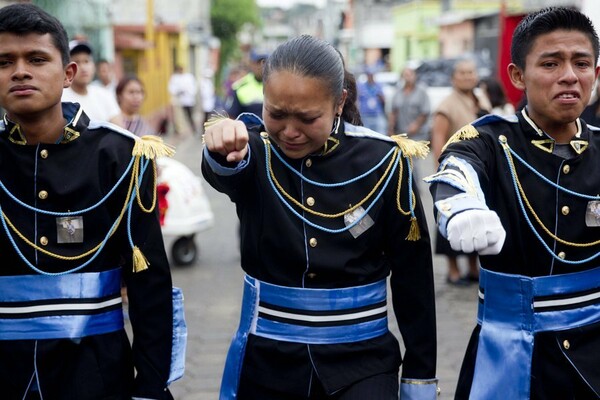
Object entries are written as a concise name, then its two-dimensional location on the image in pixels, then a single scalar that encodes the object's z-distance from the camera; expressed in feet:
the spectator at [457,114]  25.63
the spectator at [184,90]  79.51
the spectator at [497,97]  28.86
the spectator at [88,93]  23.49
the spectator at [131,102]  25.53
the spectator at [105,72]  33.94
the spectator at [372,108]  46.26
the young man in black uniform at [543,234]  9.87
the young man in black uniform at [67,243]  9.60
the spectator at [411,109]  37.83
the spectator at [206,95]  78.48
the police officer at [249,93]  29.17
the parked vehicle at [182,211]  28.73
